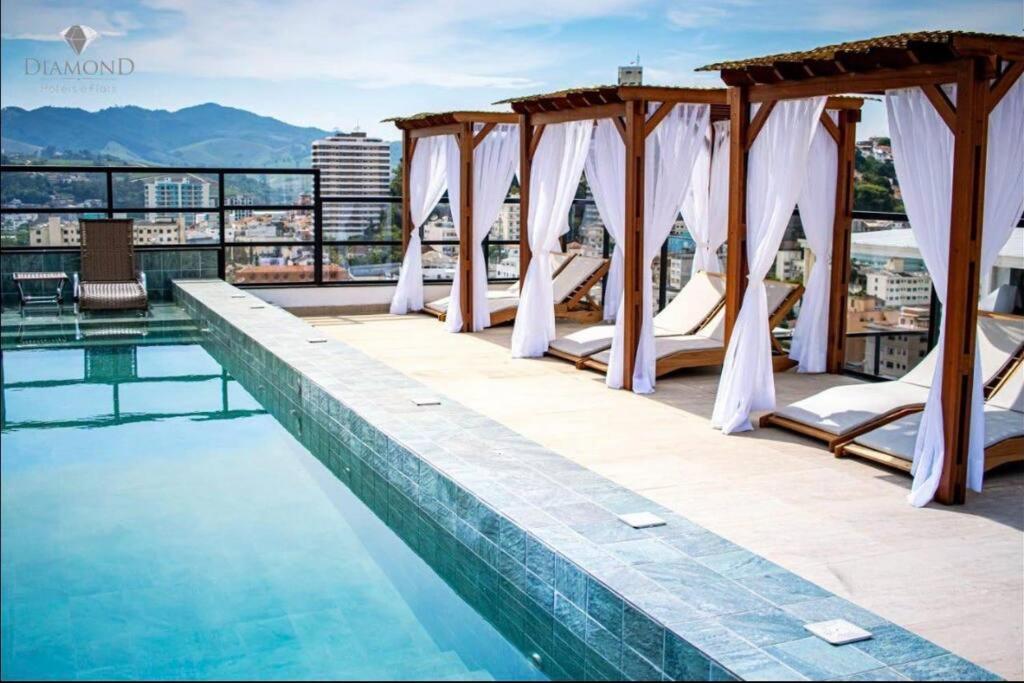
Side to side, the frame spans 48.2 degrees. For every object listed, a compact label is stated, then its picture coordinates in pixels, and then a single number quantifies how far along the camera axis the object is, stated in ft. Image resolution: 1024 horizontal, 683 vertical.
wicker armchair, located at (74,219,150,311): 45.98
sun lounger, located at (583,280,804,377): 31.76
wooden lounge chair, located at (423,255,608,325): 42.48
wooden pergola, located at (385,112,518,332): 42.22
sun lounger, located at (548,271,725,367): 34.68
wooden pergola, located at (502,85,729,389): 30.37
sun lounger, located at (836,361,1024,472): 21.66
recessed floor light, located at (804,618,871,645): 11.89
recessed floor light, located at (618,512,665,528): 15.77
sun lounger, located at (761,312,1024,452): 23.85
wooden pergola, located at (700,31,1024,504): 19.89
